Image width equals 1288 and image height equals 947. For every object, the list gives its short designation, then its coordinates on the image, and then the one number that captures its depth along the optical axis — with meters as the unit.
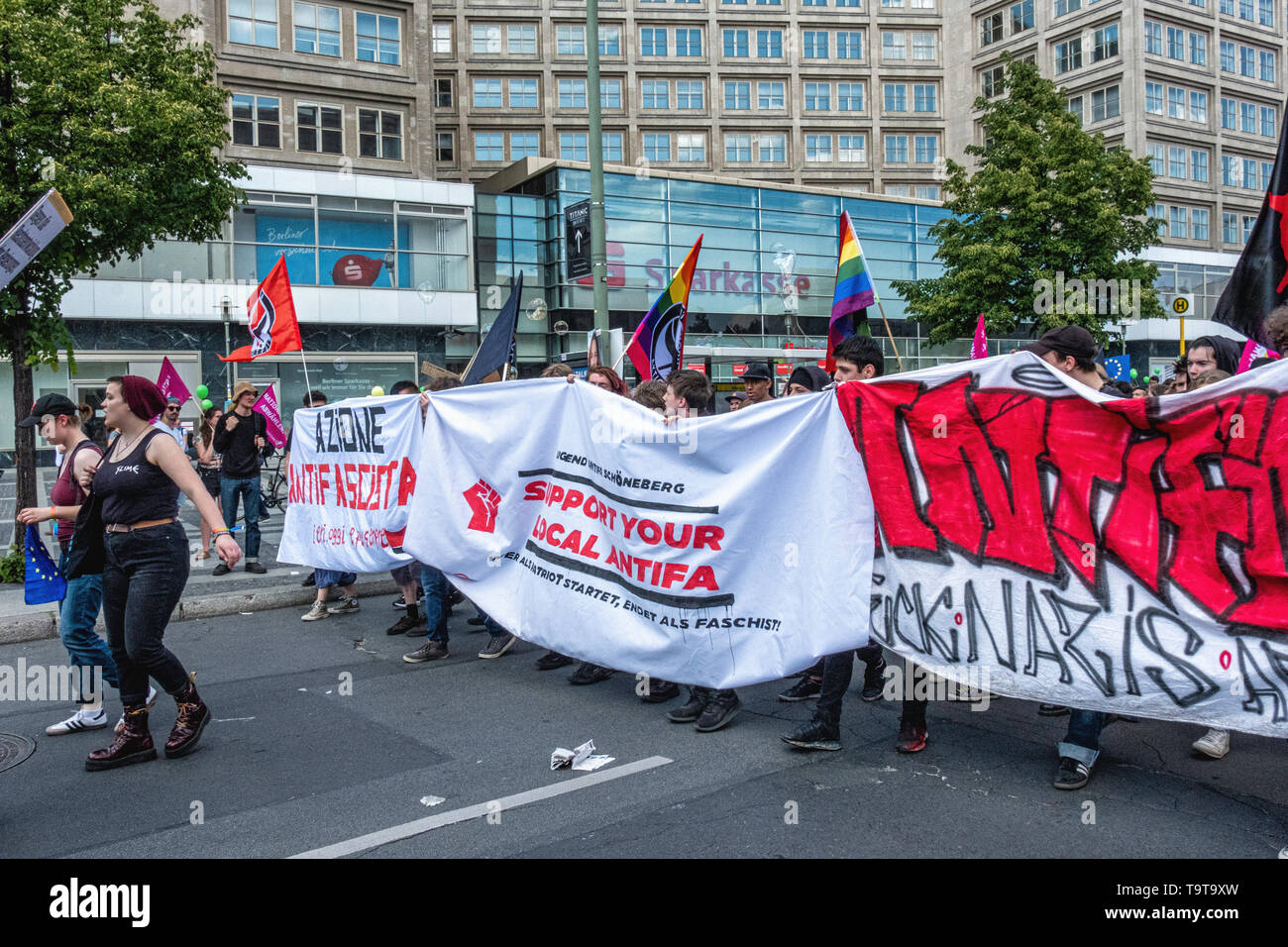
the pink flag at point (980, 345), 15.15
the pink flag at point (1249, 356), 7.07
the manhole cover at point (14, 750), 5.17
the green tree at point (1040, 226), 28.56
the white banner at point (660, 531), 5.04
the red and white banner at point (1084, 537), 3.93
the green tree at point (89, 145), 10.94
